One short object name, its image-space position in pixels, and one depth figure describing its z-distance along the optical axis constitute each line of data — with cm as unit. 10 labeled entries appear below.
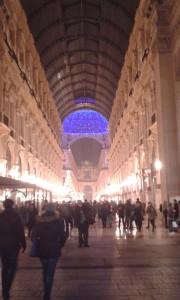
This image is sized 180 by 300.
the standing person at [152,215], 2049
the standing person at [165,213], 2079
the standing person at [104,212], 2492
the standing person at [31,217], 1823
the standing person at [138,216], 2077
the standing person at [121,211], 2392
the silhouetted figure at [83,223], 1456
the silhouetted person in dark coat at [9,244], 653
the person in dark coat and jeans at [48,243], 633
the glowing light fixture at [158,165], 2272
